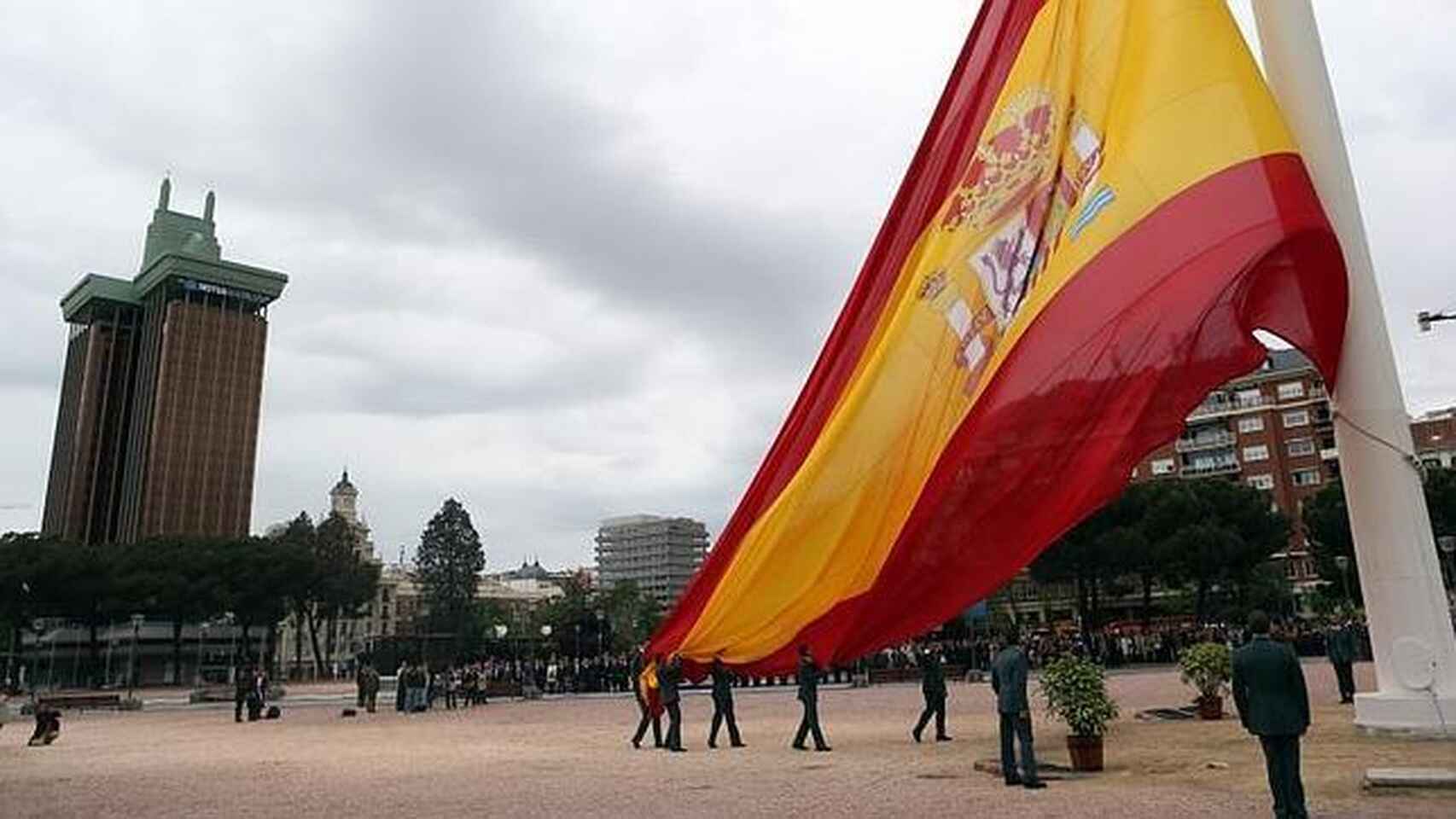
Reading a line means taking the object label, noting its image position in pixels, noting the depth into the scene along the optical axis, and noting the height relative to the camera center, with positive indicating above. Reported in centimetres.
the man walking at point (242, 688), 3423 -27
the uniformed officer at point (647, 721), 1912 -89
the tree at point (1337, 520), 5828 +678
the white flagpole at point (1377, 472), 1281 +207
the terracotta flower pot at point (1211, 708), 1800 -87
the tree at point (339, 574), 8150 +770
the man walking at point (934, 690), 1755 -46
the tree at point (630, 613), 11662 +601
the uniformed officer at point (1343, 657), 1903 -13
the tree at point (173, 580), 6975 +626
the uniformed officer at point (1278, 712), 825 -45
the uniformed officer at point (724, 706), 1784 -63
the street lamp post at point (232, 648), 9926 +296
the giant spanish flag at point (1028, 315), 1065 +349
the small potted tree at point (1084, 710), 1259 -59
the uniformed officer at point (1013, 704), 1166 -47
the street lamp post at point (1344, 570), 4685 +359
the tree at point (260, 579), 7300 +645
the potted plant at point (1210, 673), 1805 -32
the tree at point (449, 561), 9069 +912
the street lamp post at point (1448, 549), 3078 +286
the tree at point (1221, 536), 5559 +585
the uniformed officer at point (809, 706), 1609 -62
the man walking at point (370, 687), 3688 -36
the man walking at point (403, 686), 3541 -33
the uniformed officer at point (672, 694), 1806 -43
